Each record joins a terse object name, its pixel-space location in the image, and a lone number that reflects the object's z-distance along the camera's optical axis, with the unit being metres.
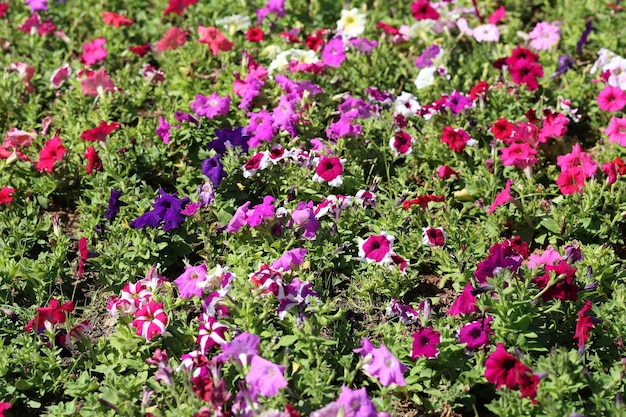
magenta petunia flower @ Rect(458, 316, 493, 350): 3.61
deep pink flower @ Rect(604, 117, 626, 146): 4.86
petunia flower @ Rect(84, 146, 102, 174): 4.75
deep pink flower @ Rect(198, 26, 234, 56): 5.78
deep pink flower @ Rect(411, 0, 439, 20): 6.08
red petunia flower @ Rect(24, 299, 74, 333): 3.86
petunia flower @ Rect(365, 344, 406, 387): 3.44
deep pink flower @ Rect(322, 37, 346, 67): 5.57
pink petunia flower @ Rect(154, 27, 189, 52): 5.92
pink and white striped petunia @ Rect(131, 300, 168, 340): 3.77
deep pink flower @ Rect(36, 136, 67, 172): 4.74
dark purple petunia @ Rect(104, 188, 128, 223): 4.50
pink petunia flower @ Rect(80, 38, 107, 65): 5.86
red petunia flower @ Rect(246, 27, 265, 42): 5.90
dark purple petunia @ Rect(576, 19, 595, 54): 5.75
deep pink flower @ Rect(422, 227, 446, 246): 4.22
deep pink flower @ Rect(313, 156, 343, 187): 4.56
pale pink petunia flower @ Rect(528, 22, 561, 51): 5.87
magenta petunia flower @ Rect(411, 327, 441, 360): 3.59
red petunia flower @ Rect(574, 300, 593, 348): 3.54
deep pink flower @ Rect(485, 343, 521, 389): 3.39
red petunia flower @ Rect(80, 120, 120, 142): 4.76
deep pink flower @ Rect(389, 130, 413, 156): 4.88
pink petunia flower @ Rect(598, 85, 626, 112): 5.09
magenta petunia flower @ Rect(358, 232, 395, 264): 4.10
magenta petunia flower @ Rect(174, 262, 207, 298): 3.96
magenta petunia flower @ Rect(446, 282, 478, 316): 3.76
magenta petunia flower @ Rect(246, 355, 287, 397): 3.29
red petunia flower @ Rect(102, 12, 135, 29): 6.23
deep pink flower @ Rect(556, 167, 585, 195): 4.45
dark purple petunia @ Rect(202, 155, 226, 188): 4.57
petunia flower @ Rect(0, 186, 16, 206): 4.57
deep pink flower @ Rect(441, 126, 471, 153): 4.86
